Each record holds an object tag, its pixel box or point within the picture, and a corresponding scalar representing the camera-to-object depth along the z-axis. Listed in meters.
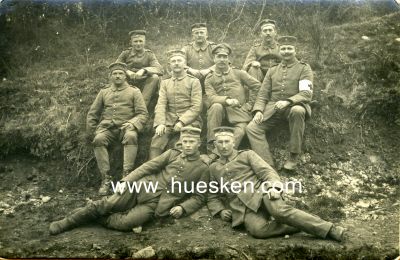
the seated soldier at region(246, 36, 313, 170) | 6.36
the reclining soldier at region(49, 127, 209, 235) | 6.00
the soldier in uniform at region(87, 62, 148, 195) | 6.49
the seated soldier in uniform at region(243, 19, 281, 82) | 7.09
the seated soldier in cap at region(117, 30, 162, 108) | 7.11
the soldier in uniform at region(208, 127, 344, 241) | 5.65
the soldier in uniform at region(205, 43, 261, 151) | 6.52
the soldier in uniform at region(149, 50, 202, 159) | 6.49
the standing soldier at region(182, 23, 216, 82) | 7.23
